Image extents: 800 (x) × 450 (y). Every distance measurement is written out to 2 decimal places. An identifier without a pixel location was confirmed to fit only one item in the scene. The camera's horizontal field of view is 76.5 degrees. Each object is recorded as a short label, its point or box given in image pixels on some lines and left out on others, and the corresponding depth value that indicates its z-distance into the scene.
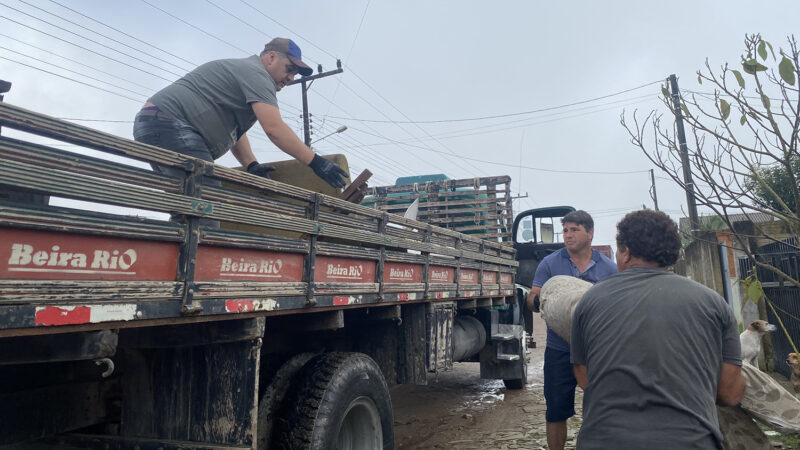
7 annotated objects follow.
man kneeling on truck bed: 2.80
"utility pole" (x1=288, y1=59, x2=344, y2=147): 17.83
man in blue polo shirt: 3.35
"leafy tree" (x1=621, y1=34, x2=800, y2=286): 2.99
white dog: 3.97
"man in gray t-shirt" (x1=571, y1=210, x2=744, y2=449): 1.73
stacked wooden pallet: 8.75
